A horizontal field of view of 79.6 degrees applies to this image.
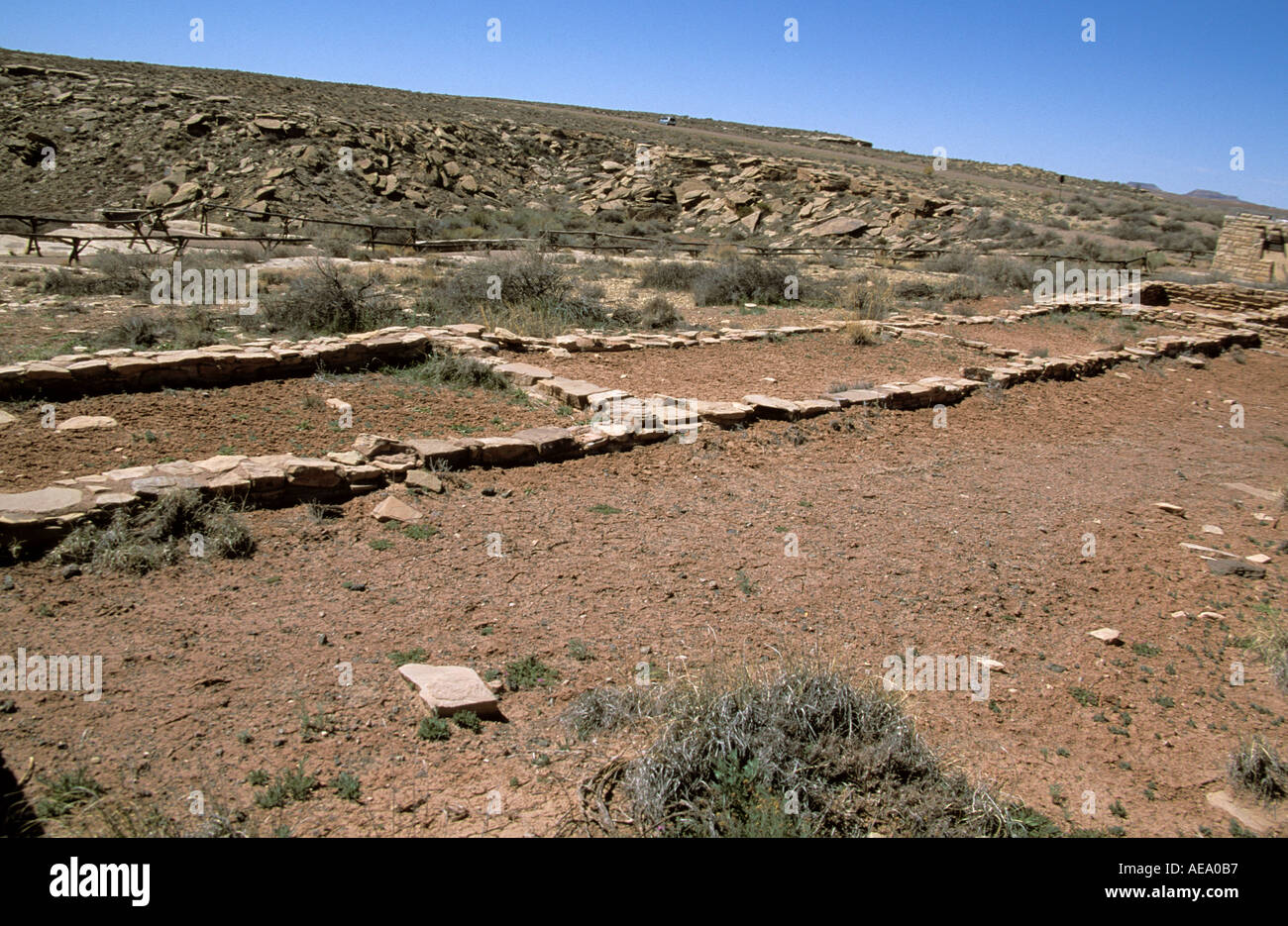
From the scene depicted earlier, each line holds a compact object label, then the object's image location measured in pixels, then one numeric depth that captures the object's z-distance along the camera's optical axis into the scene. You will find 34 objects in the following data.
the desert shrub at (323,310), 10.51
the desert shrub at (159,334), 9.30
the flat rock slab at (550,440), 6.83
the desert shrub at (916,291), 18.20
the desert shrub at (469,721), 3.51
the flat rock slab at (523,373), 8.83
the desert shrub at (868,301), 14.79
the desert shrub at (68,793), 2.78
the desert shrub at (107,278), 12.05
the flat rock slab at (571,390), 8.16
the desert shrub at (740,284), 15.83
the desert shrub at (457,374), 8.70
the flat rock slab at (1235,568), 5.89
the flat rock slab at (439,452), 6.30
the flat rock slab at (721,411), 7.97
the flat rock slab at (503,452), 6.59
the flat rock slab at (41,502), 4.59
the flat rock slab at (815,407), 8.49
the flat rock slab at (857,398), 8.96
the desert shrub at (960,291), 18.08
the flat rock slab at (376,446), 6.12
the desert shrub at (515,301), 11.88
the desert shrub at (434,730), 3.43
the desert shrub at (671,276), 17.00
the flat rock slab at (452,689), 3.57
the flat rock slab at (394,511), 5.50
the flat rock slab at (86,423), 6.52
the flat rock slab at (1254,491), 7.65
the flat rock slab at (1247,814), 3.36
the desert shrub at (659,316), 13.05
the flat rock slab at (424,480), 5.96
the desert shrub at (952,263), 21.88
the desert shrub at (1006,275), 19.86
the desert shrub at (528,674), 3.93
